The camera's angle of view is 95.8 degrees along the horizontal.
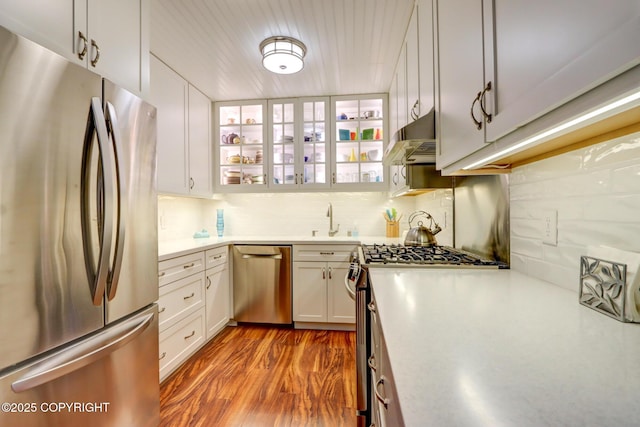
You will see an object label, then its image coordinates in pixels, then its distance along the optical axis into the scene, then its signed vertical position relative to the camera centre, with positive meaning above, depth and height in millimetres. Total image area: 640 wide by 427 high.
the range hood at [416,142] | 1378 +384
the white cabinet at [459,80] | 857 +475
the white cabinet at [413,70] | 1693 +908
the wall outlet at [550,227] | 1029 -44
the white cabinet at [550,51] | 393 +284
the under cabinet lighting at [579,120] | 466 +186
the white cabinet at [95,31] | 984 +742
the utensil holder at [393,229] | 3146 -148
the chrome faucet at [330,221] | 3191 -59
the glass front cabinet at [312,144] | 3111 +782
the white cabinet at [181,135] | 2342 +761
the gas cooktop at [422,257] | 1356 -223
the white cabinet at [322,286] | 2803 -691
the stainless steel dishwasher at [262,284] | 2865 -677
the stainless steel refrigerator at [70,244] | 858 -95
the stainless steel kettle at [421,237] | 1992 -153
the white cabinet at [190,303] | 1934 -685
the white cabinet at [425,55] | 1408 +832
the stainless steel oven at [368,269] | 1339 -286
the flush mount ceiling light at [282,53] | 2062 +1181
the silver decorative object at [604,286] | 692 -183
